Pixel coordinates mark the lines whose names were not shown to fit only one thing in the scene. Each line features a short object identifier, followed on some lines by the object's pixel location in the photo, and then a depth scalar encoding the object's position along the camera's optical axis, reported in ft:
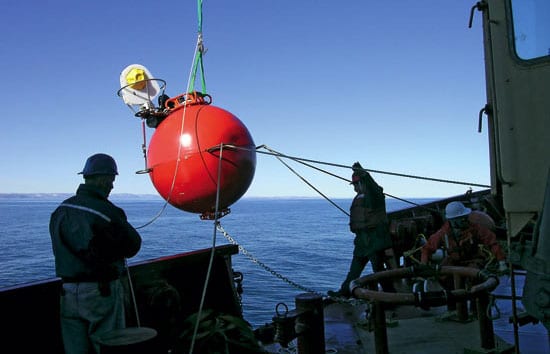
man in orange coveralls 19.25
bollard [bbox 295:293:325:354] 11.87
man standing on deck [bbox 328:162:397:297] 24.08
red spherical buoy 16.52
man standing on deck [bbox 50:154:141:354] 11.53
